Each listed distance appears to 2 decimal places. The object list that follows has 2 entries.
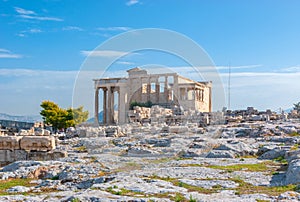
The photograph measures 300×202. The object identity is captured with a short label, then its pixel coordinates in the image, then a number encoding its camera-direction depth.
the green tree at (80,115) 66.81
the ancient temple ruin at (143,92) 60.88
